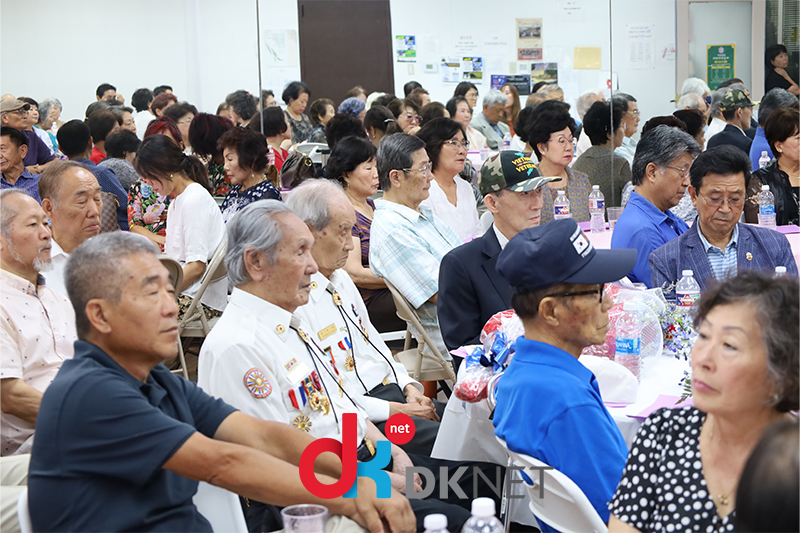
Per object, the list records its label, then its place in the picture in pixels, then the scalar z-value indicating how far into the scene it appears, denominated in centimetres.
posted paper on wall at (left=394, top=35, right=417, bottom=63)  1127
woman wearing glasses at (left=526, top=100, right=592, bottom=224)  544
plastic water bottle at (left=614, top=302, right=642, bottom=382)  241
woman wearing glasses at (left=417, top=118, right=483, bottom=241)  519
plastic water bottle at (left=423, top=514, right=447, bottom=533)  153
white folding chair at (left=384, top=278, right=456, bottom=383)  369
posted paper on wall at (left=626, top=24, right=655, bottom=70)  732
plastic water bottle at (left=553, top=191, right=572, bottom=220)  523
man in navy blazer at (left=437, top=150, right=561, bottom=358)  307
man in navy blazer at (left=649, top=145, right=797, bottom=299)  324
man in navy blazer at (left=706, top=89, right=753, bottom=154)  714
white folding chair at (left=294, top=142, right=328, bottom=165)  726
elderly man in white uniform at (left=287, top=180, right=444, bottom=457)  280
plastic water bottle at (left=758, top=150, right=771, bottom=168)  608
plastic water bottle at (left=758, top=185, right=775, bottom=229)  456
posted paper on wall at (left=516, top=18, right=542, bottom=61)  1037
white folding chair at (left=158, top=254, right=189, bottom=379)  380
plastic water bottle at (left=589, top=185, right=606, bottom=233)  508
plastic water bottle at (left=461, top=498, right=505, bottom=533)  152
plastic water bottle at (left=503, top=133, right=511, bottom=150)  872
